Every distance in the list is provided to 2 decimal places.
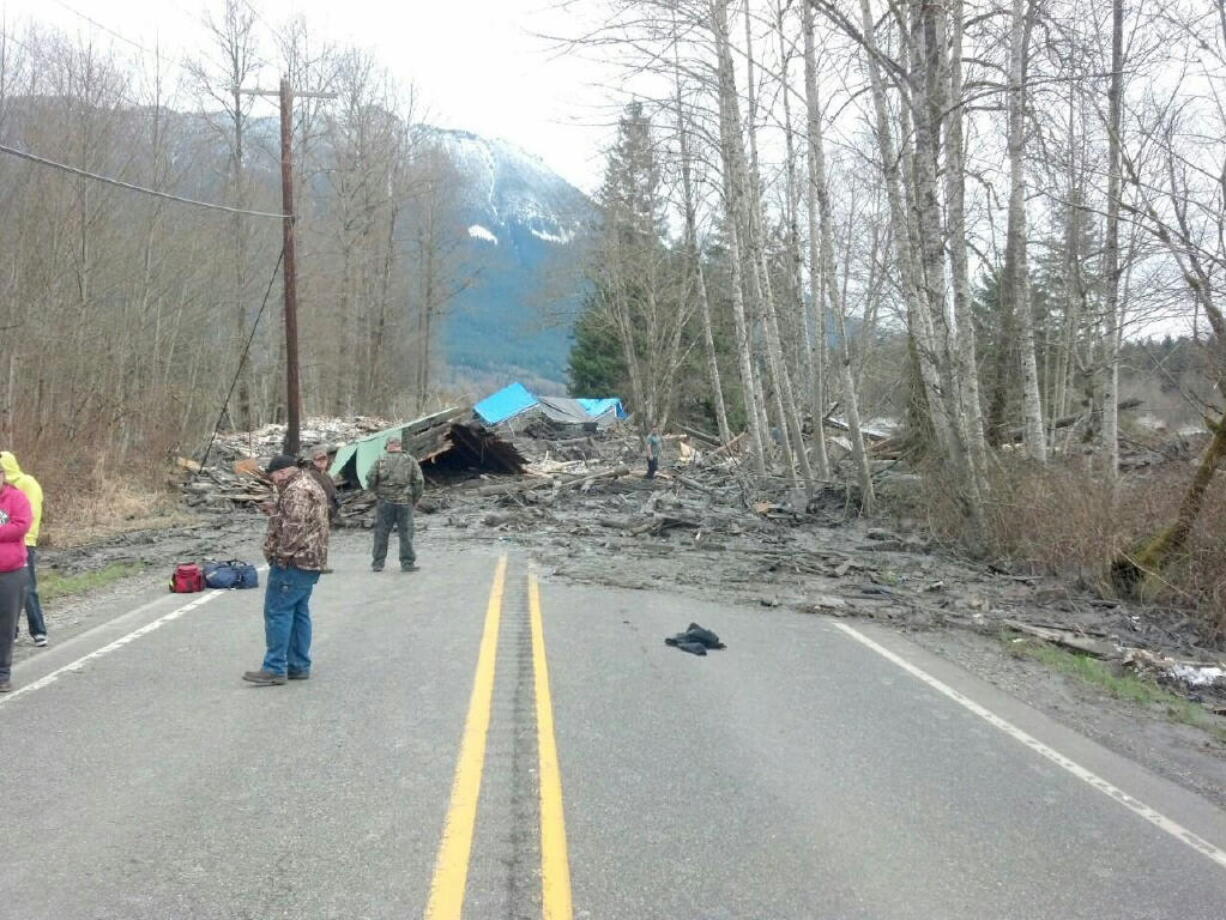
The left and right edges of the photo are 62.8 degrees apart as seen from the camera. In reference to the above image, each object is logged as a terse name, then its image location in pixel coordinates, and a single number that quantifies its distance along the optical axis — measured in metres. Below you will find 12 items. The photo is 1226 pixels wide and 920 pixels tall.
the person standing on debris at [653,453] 28.98
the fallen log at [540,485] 25.03
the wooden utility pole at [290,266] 23.39
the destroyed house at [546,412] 47.19
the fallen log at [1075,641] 9.33
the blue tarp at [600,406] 53.47
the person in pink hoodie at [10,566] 7.10
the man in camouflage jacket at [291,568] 7.24
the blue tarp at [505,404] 46.62
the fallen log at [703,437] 43.72
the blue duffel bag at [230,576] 11.63
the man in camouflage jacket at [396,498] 13.60
